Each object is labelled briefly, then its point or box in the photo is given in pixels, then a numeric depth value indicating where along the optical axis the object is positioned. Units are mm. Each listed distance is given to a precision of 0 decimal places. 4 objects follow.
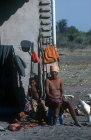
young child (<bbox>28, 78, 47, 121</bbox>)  10219
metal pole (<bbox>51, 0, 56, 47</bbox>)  11894
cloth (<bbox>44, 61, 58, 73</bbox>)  11203
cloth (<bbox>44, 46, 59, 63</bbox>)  11078
